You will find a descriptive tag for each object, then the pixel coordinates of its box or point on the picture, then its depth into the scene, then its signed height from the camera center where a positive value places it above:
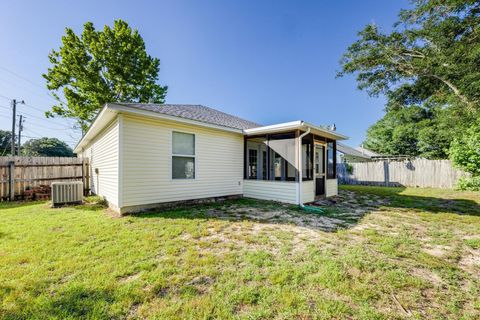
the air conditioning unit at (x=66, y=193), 6.13 -0.87
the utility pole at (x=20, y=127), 21.72 +4.39
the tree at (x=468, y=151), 9.21 +0.58
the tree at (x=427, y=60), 8.09 +5.09
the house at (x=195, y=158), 5.07 +0.23
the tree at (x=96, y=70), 13.91 +7.23
